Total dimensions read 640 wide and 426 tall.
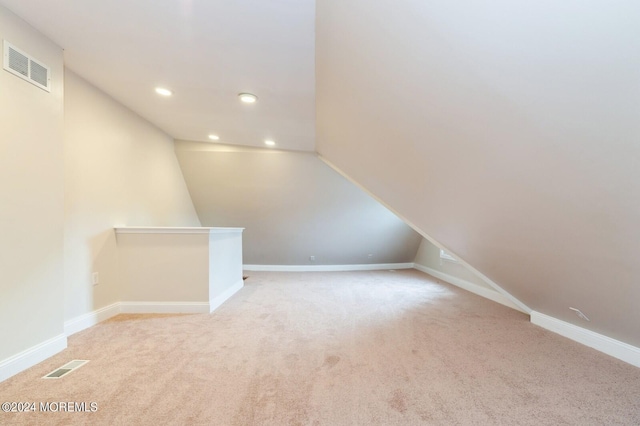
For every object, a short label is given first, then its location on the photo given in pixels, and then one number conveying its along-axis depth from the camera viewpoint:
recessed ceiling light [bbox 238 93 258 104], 2.68
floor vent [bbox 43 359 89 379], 1.80
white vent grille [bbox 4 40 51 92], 1.79
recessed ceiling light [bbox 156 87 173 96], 2.69
